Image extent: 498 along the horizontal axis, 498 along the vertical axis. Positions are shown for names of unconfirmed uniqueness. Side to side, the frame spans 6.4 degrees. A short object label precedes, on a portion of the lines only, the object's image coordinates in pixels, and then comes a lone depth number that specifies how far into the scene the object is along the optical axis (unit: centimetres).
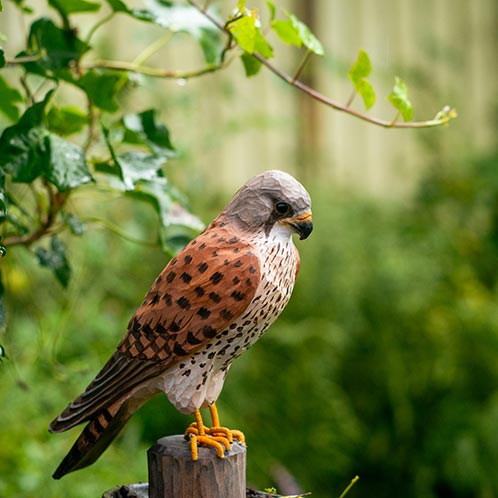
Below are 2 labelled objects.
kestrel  280
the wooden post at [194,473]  282
